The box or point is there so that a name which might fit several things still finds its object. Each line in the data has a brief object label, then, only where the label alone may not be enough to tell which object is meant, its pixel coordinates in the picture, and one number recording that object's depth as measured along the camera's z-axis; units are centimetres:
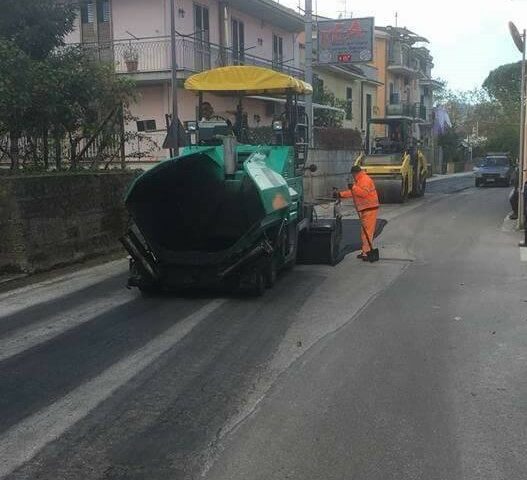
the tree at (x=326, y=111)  3100
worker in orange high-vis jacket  1162
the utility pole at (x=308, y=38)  2325
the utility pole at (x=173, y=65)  1788
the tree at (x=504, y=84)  8075
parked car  3528
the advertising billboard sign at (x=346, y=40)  2806
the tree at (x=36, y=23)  1152
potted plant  2194
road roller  2295
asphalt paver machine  805
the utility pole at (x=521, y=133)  1505
